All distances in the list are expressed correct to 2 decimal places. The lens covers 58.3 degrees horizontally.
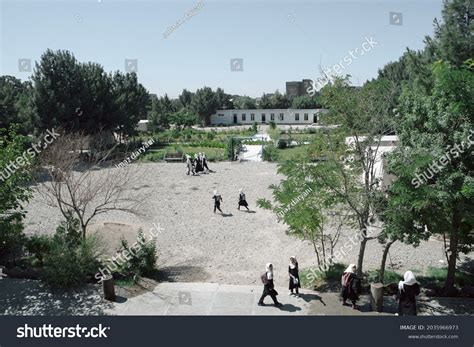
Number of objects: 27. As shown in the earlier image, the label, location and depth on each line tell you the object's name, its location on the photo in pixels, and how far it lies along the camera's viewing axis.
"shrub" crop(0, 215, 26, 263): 12.96
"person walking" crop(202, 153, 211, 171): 31.01
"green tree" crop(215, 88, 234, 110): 82.41
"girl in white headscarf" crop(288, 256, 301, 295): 11.58
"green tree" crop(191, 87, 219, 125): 79.12
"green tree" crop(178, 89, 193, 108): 95.50
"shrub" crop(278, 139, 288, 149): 43.91
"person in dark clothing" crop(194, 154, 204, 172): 30.83
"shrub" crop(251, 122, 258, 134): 62.58
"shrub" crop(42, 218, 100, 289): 12.06
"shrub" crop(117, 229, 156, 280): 12.96
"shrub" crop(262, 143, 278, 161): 35.43
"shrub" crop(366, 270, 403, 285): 12.70
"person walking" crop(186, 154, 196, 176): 30.50
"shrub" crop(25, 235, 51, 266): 14.29
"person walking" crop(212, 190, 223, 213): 21.03
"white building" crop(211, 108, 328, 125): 79.75
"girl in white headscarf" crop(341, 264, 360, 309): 10.77
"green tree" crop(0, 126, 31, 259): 12.47
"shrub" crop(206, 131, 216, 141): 51.30
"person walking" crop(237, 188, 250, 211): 21.36
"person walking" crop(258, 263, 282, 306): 10.80
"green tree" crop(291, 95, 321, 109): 80.31
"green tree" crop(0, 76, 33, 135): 30.69
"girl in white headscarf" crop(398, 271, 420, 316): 10.19
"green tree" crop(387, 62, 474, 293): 10.09
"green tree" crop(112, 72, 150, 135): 38.08
